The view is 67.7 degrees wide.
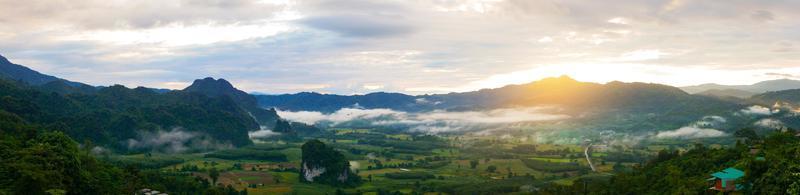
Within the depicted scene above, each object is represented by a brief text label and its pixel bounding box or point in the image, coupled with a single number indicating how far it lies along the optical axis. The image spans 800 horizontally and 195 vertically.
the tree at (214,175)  150.38
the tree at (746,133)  124.54
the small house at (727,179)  64.94
